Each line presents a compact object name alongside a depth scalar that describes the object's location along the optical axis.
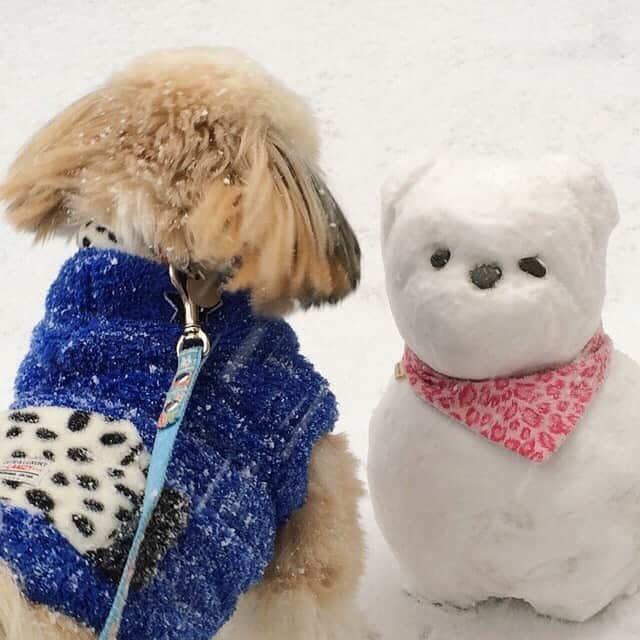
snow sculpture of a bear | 1.36
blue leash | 1.03
